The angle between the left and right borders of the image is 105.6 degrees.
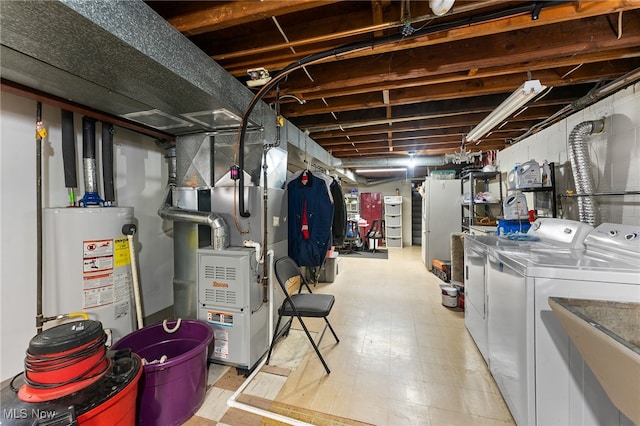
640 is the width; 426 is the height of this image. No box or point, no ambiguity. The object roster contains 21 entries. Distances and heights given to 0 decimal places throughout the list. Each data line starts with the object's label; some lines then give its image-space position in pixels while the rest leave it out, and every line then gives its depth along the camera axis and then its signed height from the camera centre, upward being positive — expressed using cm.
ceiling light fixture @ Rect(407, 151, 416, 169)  526 +104
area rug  641 -125
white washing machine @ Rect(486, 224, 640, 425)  119 -67
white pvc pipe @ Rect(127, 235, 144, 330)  192 -51
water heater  170 -37
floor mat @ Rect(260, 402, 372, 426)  150 -131
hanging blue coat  266 -11
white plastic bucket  317 -116
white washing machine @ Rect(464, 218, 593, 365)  186 -31
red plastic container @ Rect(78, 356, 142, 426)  102 -89
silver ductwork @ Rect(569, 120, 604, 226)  222 +37
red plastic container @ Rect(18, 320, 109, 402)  106 -68
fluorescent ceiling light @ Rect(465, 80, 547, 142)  186 +91
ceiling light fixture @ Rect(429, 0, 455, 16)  113 +96
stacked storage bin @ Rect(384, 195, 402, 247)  795 -39
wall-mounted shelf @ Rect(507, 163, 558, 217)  285 +22
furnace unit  192 -74
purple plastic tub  142 -105
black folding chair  200 -82
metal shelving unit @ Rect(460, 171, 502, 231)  434 +17
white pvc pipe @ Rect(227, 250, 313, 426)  150 -130
